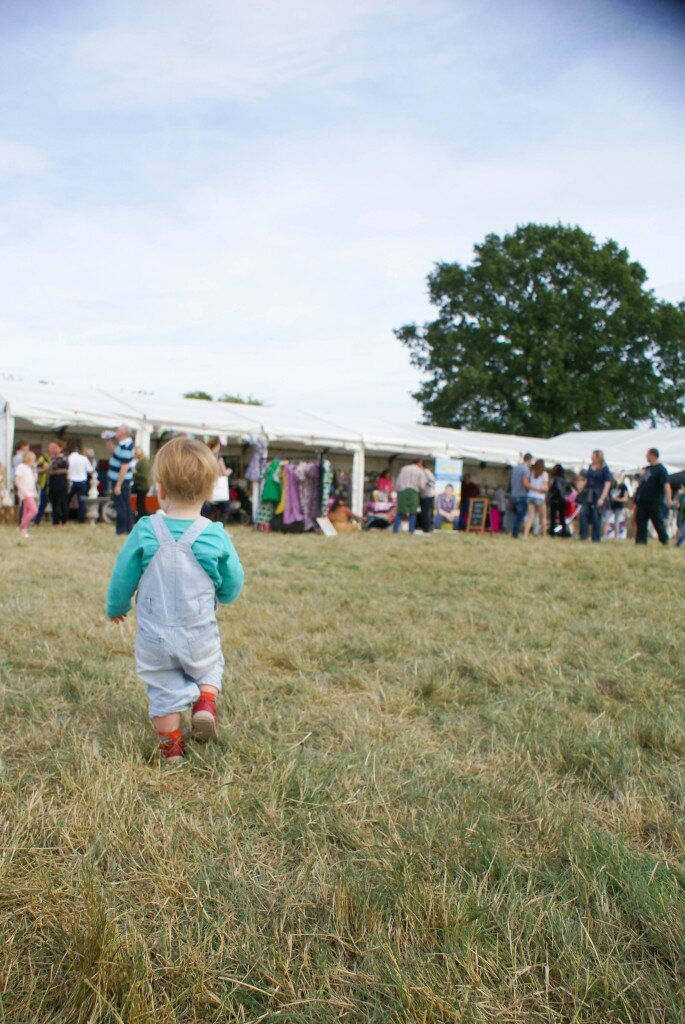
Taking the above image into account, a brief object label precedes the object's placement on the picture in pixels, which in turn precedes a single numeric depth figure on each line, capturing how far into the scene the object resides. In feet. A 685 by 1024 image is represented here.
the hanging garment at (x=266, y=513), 53.83
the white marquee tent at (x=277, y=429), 49.57
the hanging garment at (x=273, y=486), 53.42
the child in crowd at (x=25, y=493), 38.73
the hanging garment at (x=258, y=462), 56.08
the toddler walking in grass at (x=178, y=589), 9.47
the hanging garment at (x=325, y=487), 52.80
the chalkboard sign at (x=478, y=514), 67.36
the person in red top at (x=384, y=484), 65.34
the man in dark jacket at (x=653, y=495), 41.88
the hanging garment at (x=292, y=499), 52.75
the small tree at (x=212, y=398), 186.31
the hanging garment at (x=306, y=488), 52.95
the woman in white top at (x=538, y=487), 50.83
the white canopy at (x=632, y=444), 74.64
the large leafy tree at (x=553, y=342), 120.67
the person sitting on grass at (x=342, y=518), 54.80
